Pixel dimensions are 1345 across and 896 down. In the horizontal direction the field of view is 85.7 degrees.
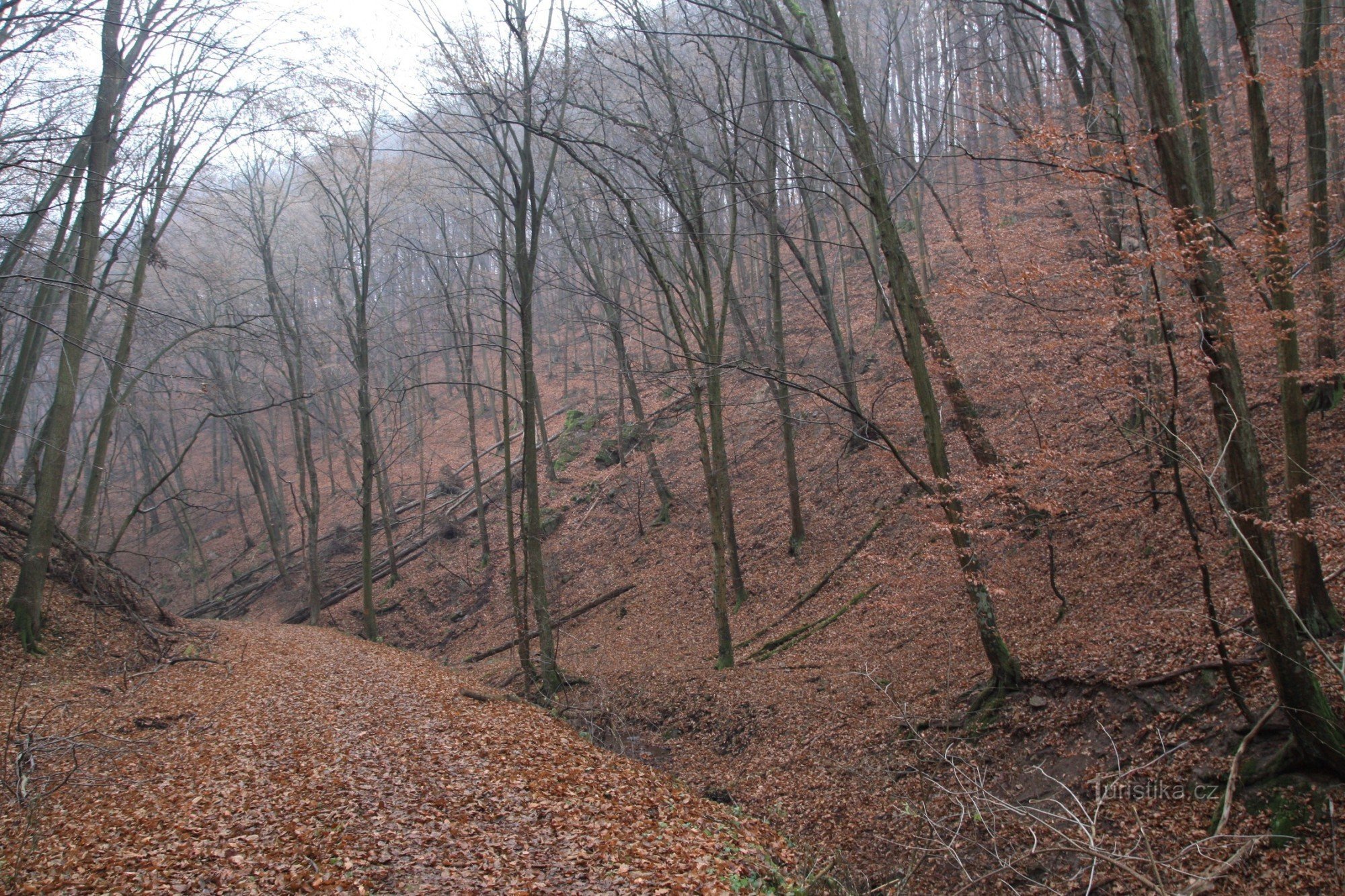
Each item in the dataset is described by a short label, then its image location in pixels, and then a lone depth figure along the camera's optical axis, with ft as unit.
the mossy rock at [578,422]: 80.12
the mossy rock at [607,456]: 70.23
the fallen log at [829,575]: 38.58
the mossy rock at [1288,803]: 13.89
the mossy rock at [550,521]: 64.44
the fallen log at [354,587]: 66.18
